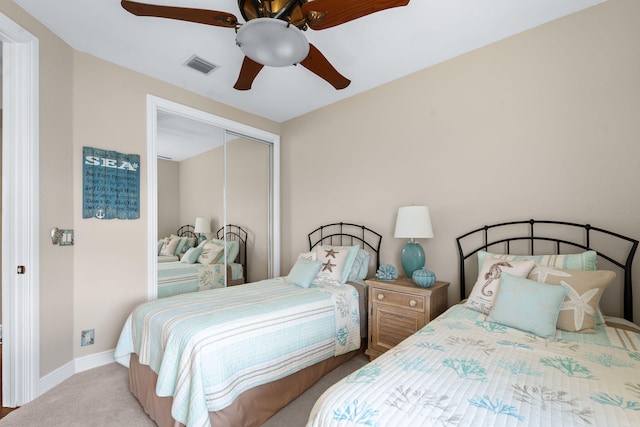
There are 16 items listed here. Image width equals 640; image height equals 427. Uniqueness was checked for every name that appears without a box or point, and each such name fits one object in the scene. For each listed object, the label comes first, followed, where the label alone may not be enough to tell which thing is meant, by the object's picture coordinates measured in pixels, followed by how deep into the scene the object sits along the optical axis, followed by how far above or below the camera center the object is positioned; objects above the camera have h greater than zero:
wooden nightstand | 2.28 -0.78
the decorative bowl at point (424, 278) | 2.33 -0.52
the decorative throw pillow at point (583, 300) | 1.54 -0.48
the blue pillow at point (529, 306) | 1.50 -0.50
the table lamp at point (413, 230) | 2.45 -0.14
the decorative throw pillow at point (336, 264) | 2.80 -0.49
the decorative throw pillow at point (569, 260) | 1.75 -0.30
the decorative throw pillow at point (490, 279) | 1.83 -0.44
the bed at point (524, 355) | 0.86 -0.59
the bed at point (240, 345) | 1.56 -0.84
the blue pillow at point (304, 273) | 2.76 -0.57
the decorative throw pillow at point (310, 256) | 3.08 -0.45
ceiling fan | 1.39 +1.03
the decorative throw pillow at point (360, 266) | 2.94 -0.54
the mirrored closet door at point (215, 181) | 3.03 +0.41
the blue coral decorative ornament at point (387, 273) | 2.61 -0.53
